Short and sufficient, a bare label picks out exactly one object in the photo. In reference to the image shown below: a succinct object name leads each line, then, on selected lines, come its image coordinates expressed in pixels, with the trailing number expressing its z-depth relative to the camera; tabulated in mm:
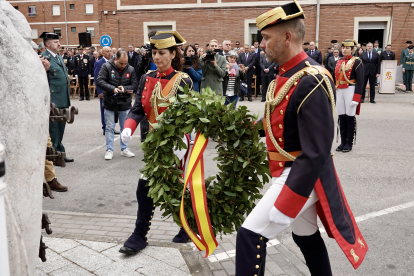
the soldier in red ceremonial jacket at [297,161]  2488
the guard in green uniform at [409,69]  19512
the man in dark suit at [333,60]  17277
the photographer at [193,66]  8016
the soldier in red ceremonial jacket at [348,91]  8359
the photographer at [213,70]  9570
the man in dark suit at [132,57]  18344
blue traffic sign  20253
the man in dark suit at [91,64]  18814
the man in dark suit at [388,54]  20125
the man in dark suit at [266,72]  16828
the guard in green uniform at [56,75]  7590
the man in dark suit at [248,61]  17703
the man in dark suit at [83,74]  18469
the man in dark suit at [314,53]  19094
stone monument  2119
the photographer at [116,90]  8086
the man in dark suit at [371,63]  16891
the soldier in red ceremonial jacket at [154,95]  3920
